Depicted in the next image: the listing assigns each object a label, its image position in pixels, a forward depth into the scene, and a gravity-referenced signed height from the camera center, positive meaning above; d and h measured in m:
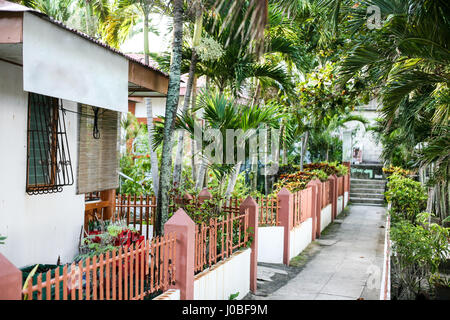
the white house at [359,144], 24.66 +1.03
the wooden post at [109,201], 7.65 -0.76
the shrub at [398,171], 18.23 -0.37
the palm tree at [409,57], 5.89 +1.65
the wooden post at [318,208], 12.31 -1.33
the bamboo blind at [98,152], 6.54 +0.08
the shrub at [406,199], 12.57 -1.05
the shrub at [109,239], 5.74 -1.14
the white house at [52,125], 4.05 +0.44
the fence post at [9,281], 2.65 -0.77
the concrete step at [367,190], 21.08 -1.36
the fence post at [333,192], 15.05 -1.07
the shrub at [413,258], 7.87 -1.74
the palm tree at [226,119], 6.67 +0.63
